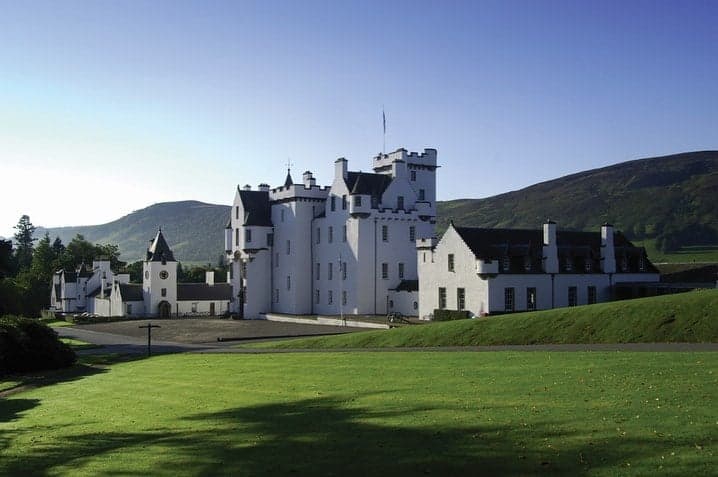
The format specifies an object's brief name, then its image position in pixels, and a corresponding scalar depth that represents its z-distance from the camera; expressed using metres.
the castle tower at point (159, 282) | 97.50
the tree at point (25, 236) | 161.75
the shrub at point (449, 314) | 57.66
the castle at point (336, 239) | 76.31
